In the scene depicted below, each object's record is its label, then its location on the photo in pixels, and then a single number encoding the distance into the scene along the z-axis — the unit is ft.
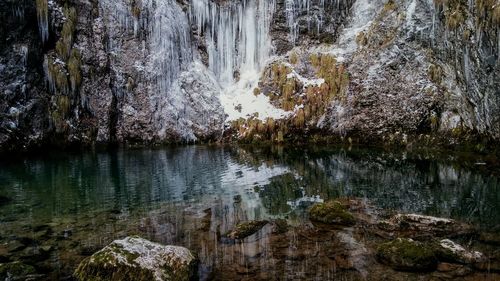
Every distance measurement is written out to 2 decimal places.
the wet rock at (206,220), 40.96
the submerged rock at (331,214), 41.55
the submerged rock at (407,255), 29.30
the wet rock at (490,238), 34.60
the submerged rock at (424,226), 37.29
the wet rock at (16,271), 27.89
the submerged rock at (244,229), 37.65
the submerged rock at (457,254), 30.04
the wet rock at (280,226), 39.23
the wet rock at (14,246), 34.19
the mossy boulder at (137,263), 26.25
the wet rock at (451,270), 27.89
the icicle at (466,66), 87.10
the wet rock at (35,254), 32.01
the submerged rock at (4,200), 53.06
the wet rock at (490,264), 28.40
